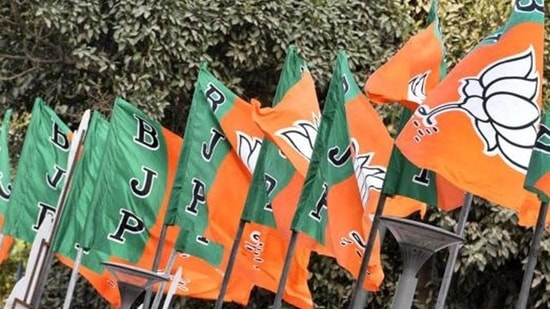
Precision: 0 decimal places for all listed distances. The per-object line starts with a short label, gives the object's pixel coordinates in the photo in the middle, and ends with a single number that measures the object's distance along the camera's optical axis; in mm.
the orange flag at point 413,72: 15325
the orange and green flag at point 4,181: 21703
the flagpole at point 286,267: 16309
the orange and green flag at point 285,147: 16980
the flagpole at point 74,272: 18350
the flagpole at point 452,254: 14521
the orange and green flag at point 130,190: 18920
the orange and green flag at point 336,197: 15724
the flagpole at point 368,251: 14568
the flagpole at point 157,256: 18250
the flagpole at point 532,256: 13291
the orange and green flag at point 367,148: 15938
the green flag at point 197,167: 18335
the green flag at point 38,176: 20947
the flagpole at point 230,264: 17622
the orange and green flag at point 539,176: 13363
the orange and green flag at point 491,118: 13555
